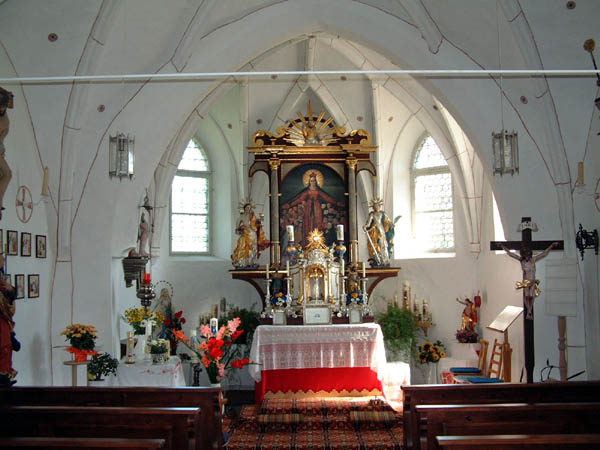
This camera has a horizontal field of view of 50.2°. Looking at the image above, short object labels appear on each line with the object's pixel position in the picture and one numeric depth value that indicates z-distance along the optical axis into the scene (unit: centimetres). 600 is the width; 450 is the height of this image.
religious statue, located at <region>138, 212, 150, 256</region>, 1194
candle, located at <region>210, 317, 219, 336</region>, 808
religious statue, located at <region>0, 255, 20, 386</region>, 724
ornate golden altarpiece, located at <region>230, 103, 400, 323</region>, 1398
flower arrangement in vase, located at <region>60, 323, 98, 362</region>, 912
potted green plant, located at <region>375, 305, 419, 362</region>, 1402
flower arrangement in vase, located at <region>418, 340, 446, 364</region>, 1232
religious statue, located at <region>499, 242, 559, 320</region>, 844
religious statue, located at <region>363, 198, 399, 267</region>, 1409
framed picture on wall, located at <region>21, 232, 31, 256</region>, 922
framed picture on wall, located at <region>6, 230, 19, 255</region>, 869
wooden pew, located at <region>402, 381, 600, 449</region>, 648
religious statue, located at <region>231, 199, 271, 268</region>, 1412
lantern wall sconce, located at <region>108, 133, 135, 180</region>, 864
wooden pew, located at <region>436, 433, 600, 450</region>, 452
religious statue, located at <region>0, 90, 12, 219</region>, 776
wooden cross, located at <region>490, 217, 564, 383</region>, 842
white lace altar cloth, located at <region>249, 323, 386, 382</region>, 1117
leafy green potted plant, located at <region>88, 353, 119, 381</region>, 947
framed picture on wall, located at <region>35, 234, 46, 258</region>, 976
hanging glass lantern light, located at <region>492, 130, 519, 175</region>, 850
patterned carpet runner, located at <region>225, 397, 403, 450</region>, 845
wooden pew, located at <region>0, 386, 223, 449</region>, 666
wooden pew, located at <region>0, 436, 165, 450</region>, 455
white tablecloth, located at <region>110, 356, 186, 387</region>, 1012
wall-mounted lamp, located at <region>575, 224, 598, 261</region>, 875
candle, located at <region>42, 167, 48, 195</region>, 972
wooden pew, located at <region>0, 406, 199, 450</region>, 570
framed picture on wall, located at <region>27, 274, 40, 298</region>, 945
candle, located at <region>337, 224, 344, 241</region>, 1257
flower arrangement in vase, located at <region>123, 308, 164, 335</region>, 1058
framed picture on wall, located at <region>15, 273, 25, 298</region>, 898
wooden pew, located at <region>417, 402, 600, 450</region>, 564
